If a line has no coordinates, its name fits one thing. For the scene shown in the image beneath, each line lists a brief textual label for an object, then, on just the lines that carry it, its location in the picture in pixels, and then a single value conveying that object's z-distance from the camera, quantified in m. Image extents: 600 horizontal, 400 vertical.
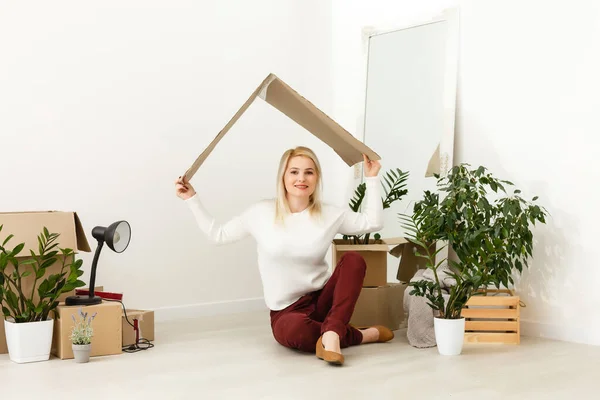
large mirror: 3.89
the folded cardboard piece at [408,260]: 3.73
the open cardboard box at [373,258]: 3.52
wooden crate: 3.30
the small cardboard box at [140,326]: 3.28
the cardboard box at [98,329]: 3.03
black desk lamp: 3.11
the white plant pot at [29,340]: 2.95
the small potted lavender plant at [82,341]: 2.95
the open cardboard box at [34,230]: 3.05
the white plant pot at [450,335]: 3.05
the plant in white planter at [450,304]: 3.05
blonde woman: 3.12
